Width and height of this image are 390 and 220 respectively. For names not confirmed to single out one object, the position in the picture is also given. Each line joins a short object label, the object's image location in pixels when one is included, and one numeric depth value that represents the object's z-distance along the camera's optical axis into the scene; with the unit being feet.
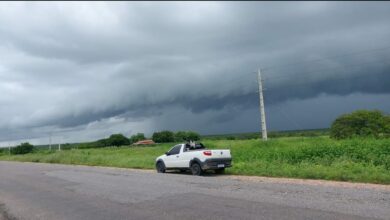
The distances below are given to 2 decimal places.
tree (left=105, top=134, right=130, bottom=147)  411.46
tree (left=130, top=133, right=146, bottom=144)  444.72
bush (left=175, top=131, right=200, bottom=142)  357.61
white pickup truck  67.62
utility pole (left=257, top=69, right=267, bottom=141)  128.91
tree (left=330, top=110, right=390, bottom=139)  203.21
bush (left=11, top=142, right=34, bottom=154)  393.52
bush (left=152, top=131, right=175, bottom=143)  396.16
